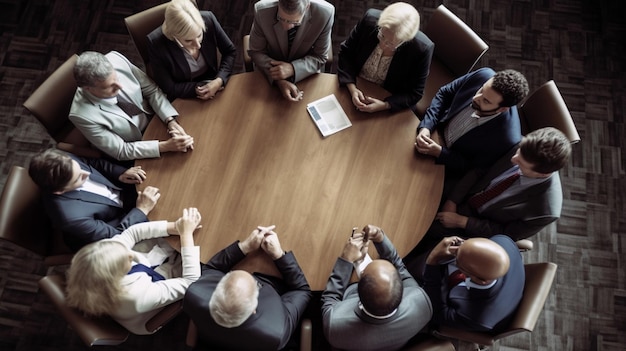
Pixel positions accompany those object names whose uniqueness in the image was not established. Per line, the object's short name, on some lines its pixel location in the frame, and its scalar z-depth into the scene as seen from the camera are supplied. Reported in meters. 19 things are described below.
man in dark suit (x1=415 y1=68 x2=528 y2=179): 2.51
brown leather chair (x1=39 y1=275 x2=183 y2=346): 2.34
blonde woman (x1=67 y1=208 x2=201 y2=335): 2.19
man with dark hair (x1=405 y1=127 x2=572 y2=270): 2.39
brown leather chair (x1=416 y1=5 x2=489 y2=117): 3.10
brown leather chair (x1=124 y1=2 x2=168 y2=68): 3.05
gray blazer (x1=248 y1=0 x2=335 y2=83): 2.92
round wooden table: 2.65
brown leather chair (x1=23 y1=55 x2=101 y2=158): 2.82
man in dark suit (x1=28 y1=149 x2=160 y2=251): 2.38
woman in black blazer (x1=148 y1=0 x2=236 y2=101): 2.67
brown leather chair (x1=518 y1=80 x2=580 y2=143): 2.80
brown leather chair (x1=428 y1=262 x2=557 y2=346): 2.38
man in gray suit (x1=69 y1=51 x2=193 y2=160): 2.54
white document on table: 2.88
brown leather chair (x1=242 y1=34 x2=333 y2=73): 3.23
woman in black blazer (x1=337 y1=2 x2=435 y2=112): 2.70
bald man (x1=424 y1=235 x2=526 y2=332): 2.22
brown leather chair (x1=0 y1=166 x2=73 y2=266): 2.54
